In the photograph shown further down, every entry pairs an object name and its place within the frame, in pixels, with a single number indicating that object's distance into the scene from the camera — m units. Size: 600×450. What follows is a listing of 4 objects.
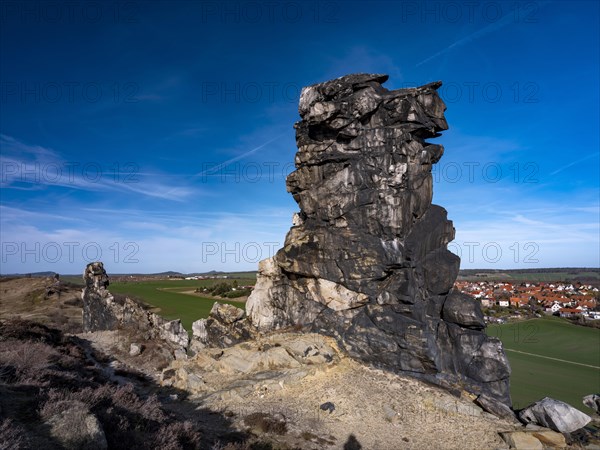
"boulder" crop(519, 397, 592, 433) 15.23
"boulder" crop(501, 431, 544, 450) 14.07
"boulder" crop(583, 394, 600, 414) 20.62
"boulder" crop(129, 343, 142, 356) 27.79
